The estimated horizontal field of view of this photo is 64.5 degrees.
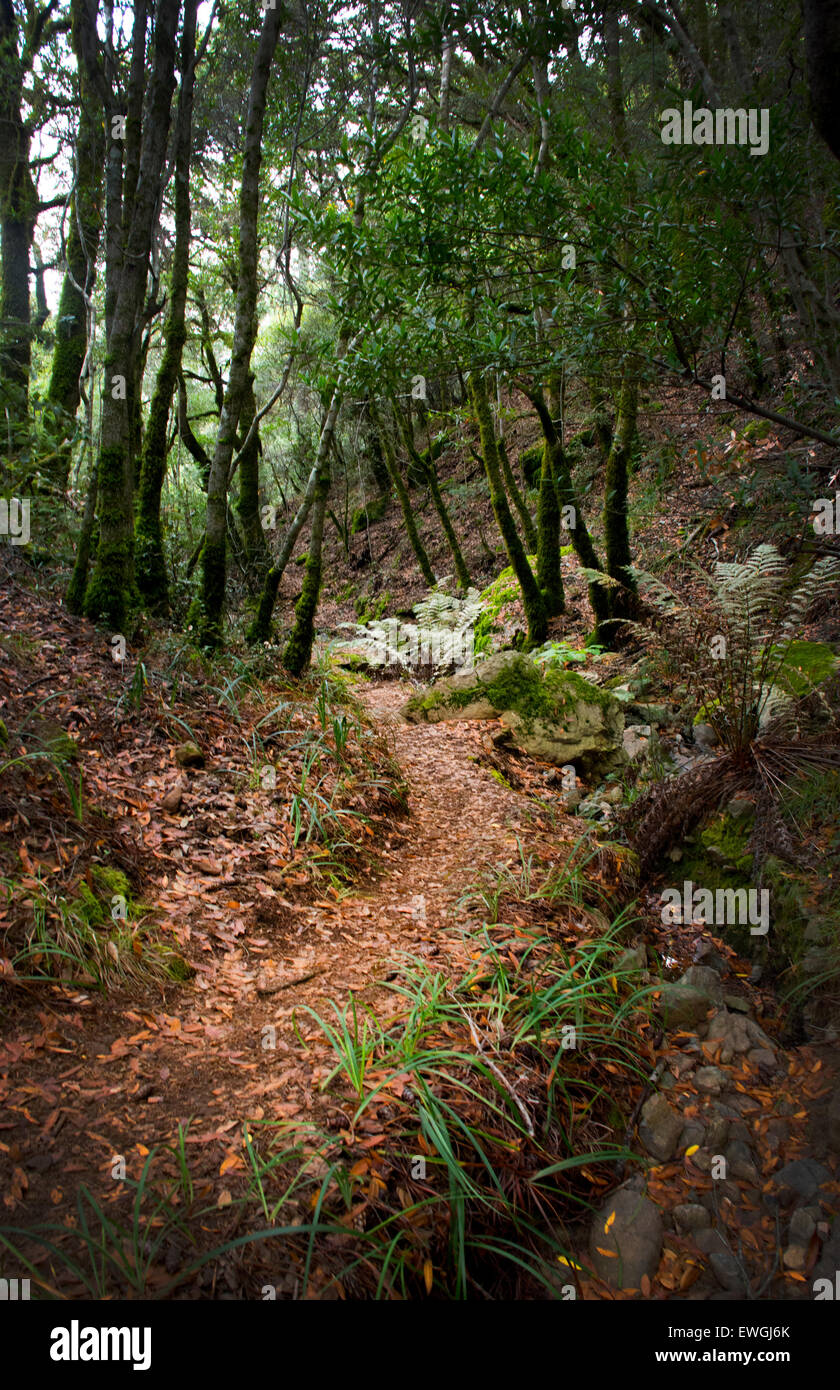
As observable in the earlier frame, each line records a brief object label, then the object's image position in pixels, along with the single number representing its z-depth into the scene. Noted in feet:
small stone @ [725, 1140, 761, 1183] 8.32
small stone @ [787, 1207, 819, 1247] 7.41
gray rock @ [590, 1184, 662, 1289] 7.51
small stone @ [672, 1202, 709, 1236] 7.86
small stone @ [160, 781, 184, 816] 13.71
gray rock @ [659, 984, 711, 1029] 10.61
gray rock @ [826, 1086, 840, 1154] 8.26
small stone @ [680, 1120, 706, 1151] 8.86
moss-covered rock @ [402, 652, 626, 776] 21.65
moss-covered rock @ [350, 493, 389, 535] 68.95
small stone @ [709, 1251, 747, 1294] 7.27
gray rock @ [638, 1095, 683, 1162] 8.82
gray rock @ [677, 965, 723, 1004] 10.98
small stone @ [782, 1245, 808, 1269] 7.25
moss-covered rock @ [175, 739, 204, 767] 15.28
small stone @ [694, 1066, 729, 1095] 9.48
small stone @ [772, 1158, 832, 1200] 7.91
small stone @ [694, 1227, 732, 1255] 7.59
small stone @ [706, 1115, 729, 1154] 8.75
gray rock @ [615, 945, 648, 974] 11.35
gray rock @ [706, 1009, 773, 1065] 10.00
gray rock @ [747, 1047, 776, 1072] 9.68
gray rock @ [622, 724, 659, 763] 19.89
